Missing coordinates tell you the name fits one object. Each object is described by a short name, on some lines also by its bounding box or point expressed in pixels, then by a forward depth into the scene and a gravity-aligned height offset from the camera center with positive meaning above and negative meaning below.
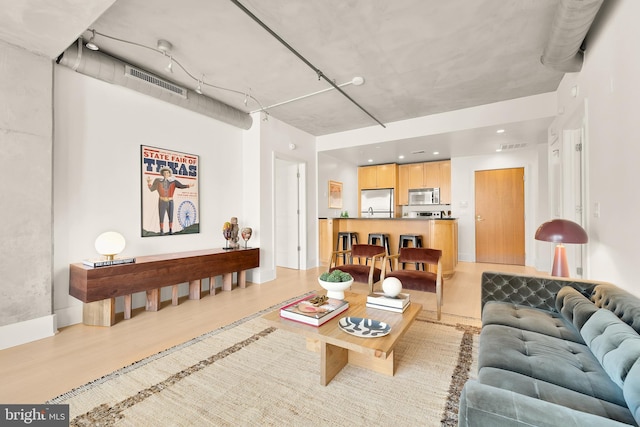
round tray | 1.74 -0.74
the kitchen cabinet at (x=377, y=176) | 7.23 +1.04
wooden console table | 2.72 -0.71
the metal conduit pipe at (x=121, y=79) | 2.75 +1.52
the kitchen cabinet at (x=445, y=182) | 6.80 +0.82
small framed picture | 6.55 +0.50
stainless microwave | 6.93 +0.48
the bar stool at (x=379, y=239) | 5.29 -0.47
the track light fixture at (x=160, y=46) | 2.65 +1.70
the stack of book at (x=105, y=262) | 2.76 -0.49
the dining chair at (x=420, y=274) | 3.04 -0.70
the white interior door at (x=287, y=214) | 5.76 +0.02
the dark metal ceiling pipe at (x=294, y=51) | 2.26 +1.69
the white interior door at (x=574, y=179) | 3.14 +0.44
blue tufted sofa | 0.93 -0.72
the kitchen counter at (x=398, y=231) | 4.76 -0.30
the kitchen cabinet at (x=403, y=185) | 7.29 +0.80
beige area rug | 1.55 -1.13
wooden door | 6.02 -0.01
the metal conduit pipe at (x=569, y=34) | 1.99 +1.50
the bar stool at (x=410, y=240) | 4.93 -0.44
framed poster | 3.53 +0.31
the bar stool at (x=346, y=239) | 5.71 -0.50
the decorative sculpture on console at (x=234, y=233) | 4.30 -0.28
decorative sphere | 2.26 -0.59
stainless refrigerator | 7.30 +0.33
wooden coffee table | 1.63 -0.75
